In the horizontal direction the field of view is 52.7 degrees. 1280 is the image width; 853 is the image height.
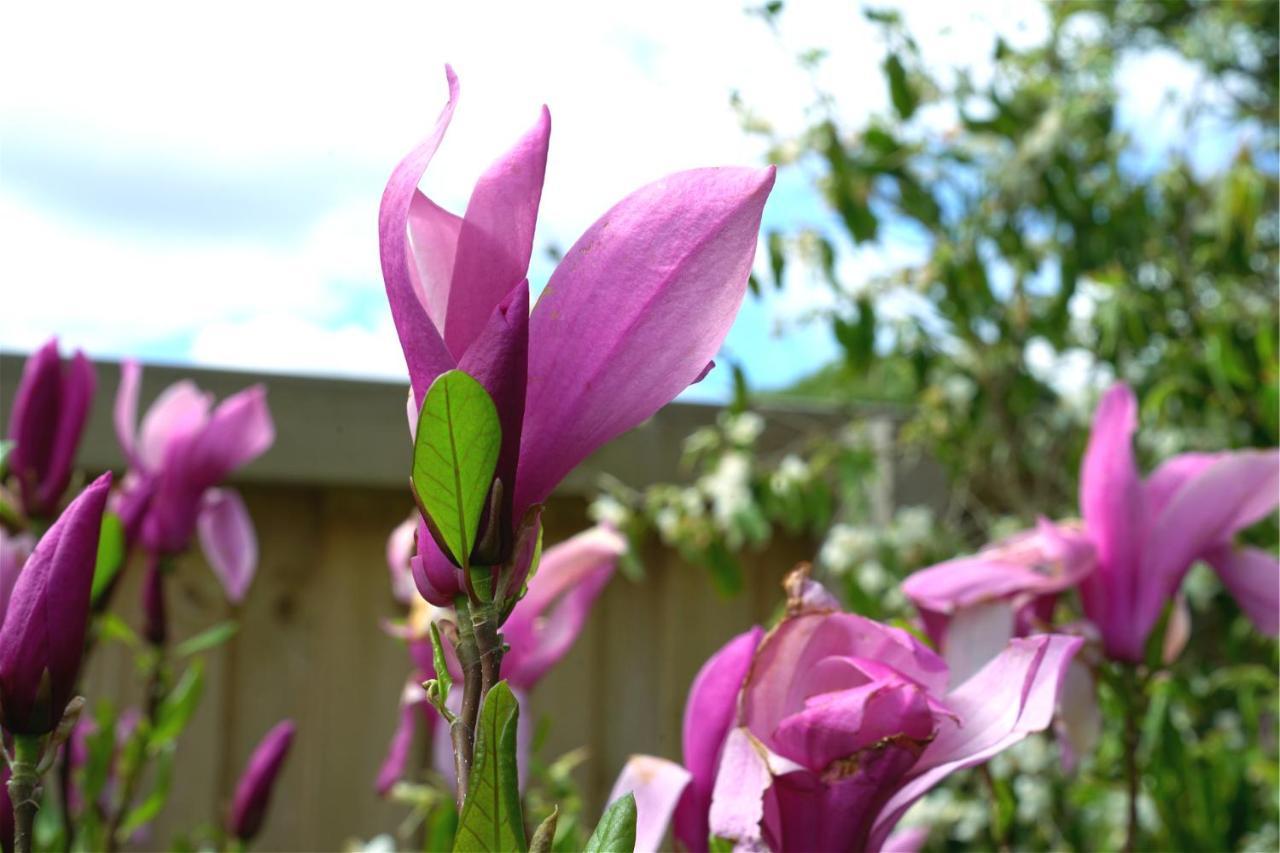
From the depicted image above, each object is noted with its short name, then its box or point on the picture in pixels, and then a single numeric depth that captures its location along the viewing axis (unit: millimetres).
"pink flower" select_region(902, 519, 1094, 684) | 593
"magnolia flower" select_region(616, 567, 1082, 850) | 400
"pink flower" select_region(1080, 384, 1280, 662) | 650
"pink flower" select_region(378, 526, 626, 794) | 661
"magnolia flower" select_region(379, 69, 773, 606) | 349
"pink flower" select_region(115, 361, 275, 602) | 806
